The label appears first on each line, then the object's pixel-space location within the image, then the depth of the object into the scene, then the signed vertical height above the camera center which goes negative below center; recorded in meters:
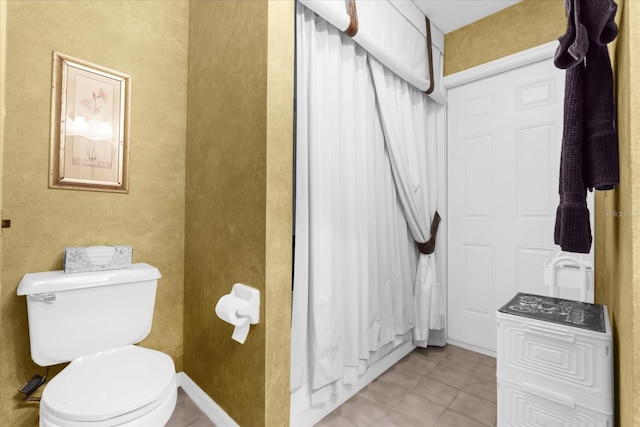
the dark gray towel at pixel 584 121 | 0.88 +0.33
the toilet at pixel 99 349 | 1.00 -0.59
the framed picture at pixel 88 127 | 1.47 +0.47
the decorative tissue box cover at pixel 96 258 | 1.39 -0.20
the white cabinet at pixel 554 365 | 1.08 -0.57
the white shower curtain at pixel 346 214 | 1.57 +0.03
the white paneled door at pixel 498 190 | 2.16 +0.24
